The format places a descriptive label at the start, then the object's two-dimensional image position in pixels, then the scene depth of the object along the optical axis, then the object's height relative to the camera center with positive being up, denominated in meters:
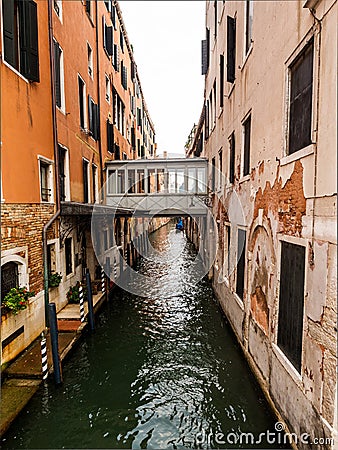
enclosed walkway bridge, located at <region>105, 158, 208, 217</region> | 12.94 +0.88
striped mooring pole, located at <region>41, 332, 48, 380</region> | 5.19 -2.67
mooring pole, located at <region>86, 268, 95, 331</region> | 7.78 -2.65
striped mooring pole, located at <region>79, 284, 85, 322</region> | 7.50 -2.55
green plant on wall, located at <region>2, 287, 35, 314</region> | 5.14 -1.62
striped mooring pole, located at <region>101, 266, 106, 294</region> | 9.93 -2.57
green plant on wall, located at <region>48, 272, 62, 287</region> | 7.27 -1.76
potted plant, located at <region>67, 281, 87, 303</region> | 8.80 -2.59
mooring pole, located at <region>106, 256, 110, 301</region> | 10.28 -2.44
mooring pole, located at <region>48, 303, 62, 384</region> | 5.36 -2.56
